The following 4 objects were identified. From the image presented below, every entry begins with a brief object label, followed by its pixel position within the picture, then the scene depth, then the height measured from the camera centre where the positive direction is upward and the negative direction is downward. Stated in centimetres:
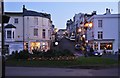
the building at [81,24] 4752 +623
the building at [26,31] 2945 +143
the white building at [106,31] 3391 +160
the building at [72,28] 7143 +496
